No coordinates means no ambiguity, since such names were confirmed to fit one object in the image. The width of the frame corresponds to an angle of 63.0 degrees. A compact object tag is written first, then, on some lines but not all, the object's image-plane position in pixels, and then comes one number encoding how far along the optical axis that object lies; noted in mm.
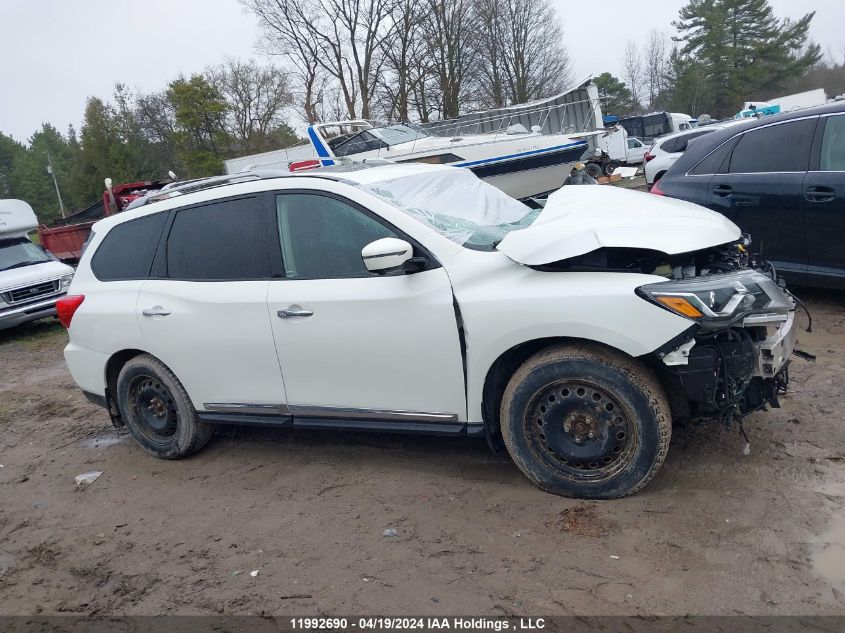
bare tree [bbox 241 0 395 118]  33656
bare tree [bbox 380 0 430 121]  33281
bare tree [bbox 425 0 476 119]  34594
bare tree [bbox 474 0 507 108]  38938
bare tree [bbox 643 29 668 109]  60719
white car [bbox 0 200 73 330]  10953
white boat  14336
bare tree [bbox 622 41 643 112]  61781
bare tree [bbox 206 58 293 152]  40312
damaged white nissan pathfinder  3166
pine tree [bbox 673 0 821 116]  56812
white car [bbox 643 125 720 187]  14708
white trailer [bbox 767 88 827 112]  36288
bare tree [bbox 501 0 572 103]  41000
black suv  5371
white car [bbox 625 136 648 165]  31422
